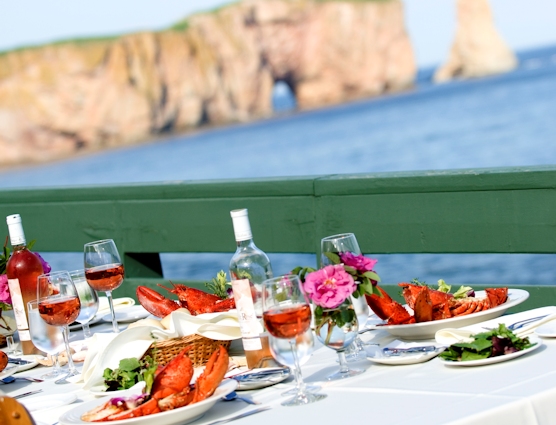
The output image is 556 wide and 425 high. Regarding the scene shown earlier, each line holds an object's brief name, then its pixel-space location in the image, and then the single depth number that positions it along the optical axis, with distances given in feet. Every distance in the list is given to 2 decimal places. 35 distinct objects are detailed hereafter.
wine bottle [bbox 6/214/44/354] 13.71
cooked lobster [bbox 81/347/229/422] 11.75
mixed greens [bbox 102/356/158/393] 12.57
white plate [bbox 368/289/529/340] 12.63
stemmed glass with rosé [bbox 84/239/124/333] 13.59
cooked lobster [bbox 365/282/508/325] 12.71
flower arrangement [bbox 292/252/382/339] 11.86
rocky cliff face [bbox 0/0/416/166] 322.99
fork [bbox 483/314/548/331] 12.48
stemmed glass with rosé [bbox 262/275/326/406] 11.55
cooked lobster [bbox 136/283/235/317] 13.19
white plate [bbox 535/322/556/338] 12.19
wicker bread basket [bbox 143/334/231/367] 12.75
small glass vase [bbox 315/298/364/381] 11.96
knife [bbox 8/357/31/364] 13.71
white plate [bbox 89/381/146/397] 12.33
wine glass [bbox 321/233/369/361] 12.25
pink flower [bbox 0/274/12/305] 13.97
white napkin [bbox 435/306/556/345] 12.41
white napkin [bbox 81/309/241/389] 12.77
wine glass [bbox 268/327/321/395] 11.58
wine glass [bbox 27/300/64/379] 12.88
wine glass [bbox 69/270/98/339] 13.29
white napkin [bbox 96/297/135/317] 15.08
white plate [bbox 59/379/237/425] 11.66
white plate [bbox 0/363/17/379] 13.27
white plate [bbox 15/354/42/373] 13.59
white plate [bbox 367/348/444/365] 12.20
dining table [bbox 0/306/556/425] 11.27
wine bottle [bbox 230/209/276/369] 12.38
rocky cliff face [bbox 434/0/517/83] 464.35
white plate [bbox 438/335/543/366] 11.87
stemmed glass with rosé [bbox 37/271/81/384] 12.73
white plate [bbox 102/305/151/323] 14.52
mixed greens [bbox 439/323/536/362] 11.93
